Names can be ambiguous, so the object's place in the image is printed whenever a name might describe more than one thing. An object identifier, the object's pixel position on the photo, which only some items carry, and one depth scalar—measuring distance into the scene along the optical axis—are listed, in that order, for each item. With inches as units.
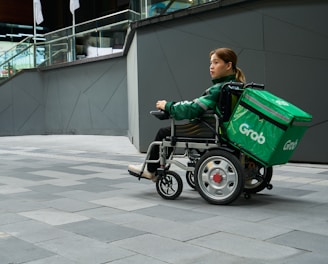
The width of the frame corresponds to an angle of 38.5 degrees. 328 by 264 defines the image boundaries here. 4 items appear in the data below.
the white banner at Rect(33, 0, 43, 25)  1008.2
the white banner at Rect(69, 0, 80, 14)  908.8
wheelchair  199.6
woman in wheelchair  207.8
